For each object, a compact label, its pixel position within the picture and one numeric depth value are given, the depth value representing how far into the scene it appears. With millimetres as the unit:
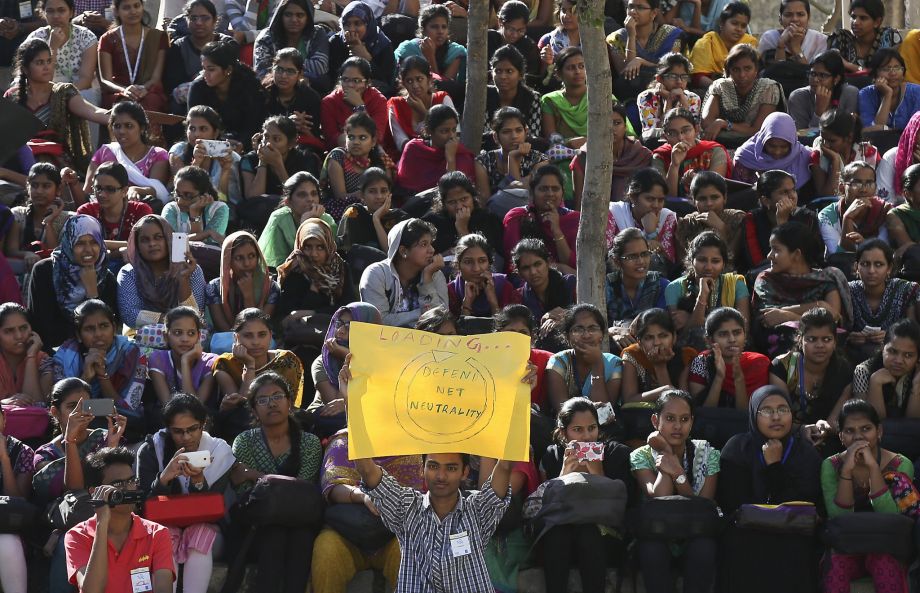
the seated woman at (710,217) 12055
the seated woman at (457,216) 12359
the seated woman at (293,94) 14164
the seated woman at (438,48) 15156
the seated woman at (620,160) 13039
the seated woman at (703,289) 10977
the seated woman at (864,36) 15461
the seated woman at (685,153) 13086
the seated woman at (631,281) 11375
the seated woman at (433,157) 13320
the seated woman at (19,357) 10359
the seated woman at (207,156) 13070
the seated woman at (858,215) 12109
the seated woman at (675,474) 9188
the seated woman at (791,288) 11008
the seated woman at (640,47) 15141
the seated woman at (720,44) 15492
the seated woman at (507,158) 13062
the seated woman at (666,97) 14180
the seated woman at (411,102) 14016
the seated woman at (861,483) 9164
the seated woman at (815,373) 10180
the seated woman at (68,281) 11211
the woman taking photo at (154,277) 11266
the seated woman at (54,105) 13742
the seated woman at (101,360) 10328
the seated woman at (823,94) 14359
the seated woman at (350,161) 13102
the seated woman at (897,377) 10023
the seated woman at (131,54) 14984
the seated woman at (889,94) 14258
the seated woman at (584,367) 10102
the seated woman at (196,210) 12266
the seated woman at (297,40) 14953
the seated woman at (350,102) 14039
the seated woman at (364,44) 15148
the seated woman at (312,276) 11453
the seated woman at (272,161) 13180
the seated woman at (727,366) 10219
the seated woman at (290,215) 12148
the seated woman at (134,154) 13039
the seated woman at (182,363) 10320
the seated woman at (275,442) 9680
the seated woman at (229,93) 14125
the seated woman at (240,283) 11383
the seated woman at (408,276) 11195
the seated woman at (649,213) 12141
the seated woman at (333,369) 10102
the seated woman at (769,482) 9250
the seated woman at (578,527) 9148
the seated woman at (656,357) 10352
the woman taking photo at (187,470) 9188
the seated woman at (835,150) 13164
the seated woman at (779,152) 13211
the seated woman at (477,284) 11281
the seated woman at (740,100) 14219
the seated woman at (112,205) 12289
